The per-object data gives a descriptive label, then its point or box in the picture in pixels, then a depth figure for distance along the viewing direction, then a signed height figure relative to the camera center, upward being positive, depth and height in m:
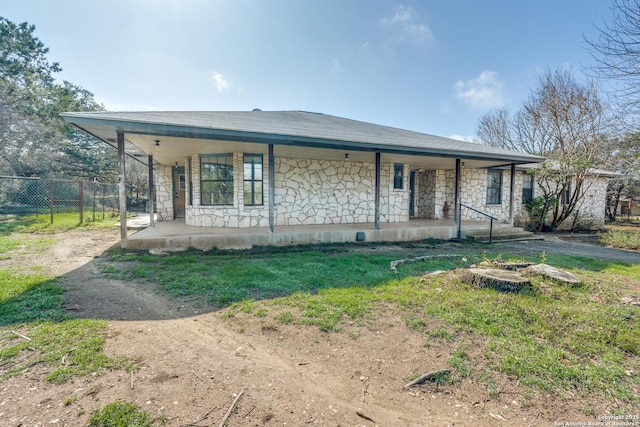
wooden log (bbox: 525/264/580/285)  4.47 -1.30
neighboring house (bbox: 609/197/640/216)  21.04 -0.68
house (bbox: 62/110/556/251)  6.73 +0.83
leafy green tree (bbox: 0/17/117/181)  14.62 +4.91
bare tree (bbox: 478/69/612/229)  12.41 +3.04
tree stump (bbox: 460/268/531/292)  4.11 -1.28
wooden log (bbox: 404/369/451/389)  2.24 -1.51
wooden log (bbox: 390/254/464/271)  5.69 -1.45
